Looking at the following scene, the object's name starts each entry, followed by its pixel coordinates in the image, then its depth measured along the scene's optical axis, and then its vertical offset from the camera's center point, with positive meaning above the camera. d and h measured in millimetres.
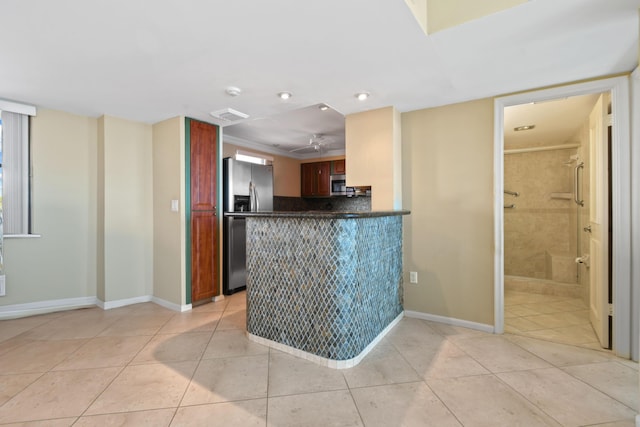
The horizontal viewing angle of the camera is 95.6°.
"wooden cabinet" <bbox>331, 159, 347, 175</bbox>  5515 +864
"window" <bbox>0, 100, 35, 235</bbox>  2895 +444
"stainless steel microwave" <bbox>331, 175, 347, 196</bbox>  5445 +497
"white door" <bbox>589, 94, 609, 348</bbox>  2285 -88
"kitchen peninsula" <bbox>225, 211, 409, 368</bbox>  2020 -540
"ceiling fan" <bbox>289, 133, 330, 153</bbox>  4699 +1204
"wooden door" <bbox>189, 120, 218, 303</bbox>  3400 +13
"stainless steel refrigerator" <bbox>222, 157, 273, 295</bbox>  3881 +57
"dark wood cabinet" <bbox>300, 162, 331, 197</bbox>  5738 +662
